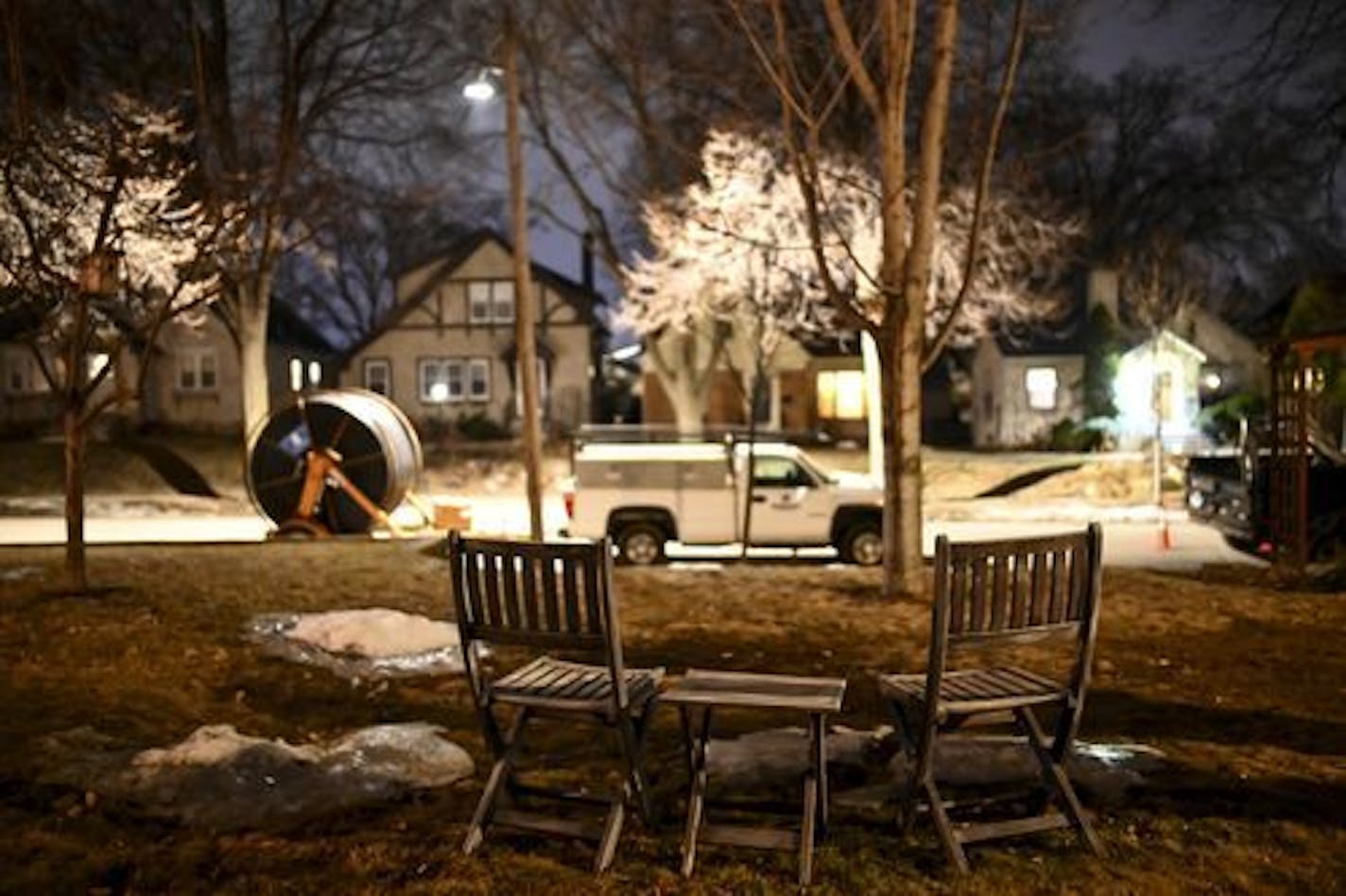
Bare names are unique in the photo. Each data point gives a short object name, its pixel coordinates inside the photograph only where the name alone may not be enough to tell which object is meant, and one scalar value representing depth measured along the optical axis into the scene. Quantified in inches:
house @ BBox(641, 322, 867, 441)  1774.1
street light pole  582.4
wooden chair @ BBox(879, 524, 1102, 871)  172.1
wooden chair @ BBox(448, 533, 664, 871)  173.3
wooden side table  169.8
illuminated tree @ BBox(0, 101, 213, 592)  400.2
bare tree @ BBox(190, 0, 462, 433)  1024.9
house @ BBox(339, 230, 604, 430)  1749.5
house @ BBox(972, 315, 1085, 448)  1681.8
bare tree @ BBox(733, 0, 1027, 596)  422.0
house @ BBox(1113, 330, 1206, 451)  1511.2
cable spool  756.0
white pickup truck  655.8
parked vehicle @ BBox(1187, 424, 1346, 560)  588.1
